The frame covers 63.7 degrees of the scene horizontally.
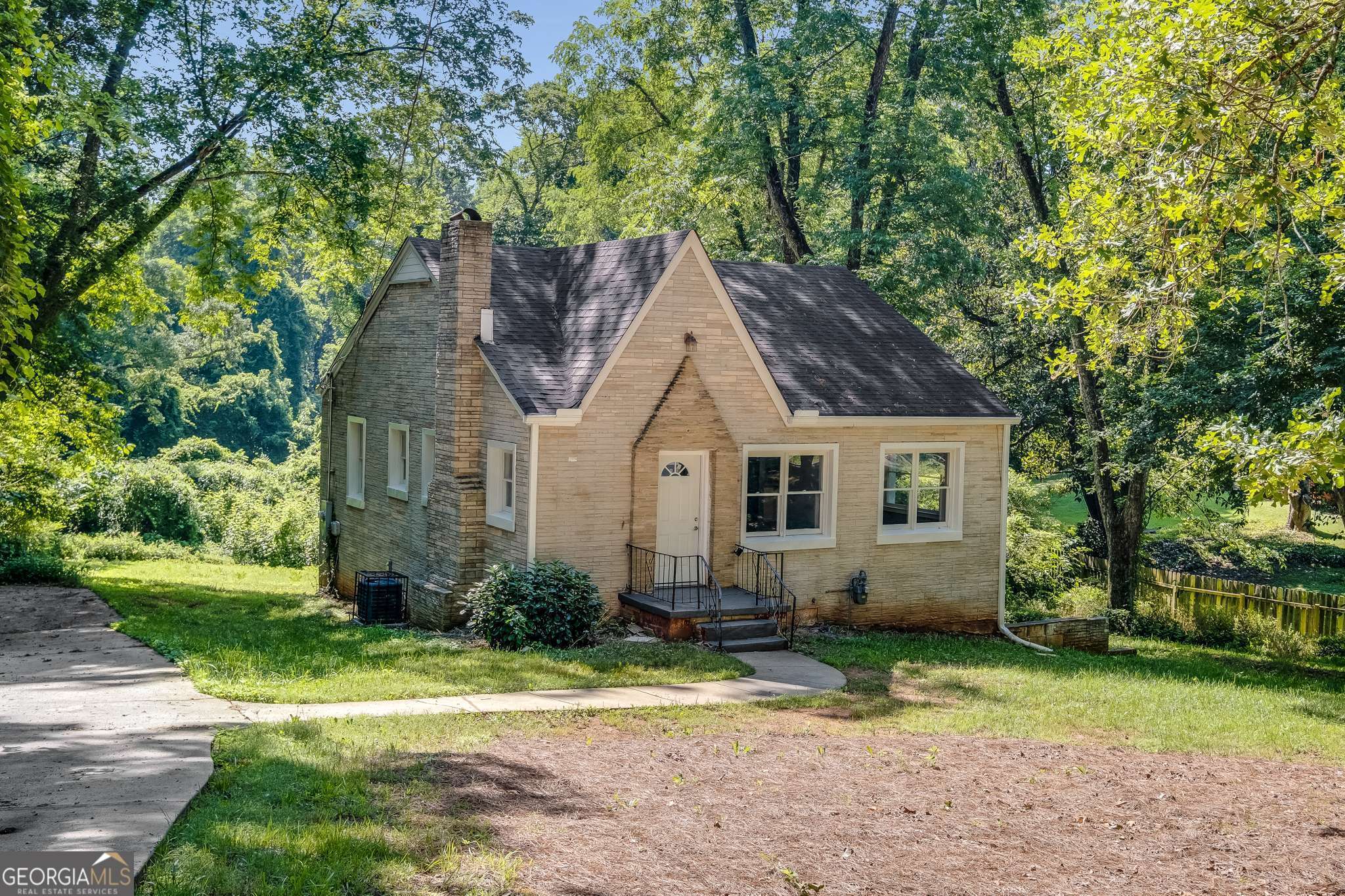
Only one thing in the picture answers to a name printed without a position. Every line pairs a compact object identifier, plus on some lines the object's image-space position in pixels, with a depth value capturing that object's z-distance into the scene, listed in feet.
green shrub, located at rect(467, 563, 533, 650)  49.47
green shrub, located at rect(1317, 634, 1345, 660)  78.07
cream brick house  54.19
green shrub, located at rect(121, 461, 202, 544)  124.57
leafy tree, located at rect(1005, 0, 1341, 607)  33.40
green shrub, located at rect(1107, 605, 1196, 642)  86.58
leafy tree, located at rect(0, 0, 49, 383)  26.20
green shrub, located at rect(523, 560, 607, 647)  49.85
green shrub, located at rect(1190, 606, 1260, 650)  83.20
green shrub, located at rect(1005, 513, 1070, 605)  88.84
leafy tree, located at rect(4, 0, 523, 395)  66.33
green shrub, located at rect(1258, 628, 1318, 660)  78.74
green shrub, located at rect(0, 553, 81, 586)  74.28
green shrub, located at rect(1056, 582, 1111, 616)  86.28
